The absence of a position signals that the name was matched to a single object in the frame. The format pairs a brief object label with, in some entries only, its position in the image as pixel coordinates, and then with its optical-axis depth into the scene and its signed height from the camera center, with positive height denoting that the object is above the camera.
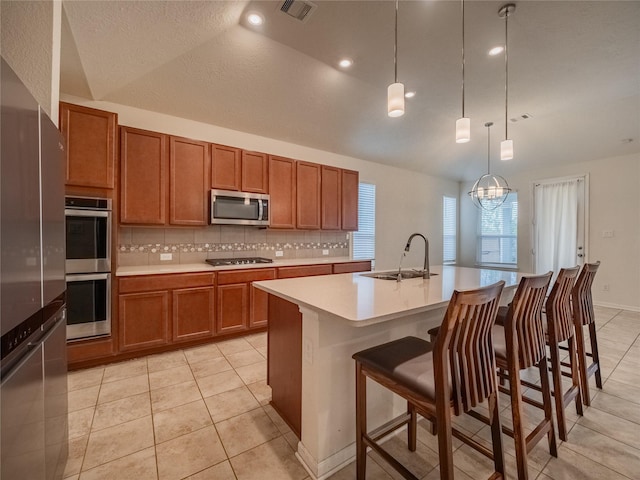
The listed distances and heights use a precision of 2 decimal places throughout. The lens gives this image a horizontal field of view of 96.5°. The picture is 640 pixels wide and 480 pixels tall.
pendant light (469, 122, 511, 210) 3.47 +0.70
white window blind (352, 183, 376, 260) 5.30 +0.21
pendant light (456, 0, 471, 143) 2.21 +0.83
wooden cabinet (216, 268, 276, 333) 3.26 -0.77
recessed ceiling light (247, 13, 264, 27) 2.38 +1.84
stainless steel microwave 3.43 +0.35
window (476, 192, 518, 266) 6.11 +0.03
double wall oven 2.43 -0.27
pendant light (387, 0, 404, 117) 1.79 +0.86
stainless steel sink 2.30 -0.33
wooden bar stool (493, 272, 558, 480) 1.40 -0.61
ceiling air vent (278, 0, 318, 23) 2.25 +1.84
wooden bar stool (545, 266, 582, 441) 1.74 -0.57
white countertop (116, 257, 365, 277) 2.83 -0.36
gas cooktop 3.49 -0.32
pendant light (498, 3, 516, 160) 2.27 +1.80
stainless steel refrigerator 0.84 -0.17
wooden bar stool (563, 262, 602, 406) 2.07 -0.58
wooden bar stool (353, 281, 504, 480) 1.09 -0.60
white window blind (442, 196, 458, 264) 6.79 +0.20
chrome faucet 2.31 -0.27
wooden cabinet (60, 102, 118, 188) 2.46 +0.81
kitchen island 1.46 -0.64
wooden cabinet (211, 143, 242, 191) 3.45 +0.84
